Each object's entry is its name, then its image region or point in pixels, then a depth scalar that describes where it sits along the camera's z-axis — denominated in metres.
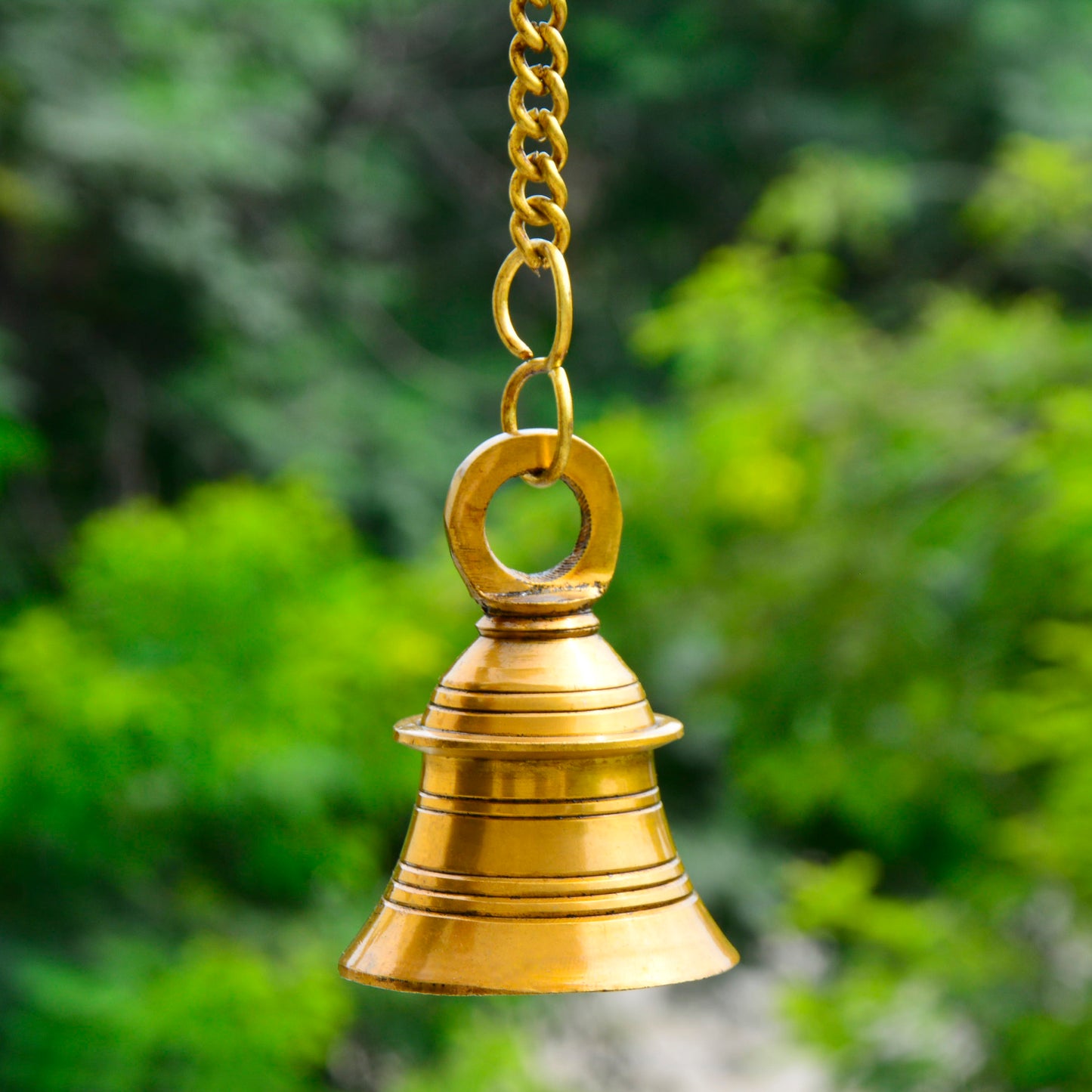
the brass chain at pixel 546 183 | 0.76
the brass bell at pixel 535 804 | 0.77
